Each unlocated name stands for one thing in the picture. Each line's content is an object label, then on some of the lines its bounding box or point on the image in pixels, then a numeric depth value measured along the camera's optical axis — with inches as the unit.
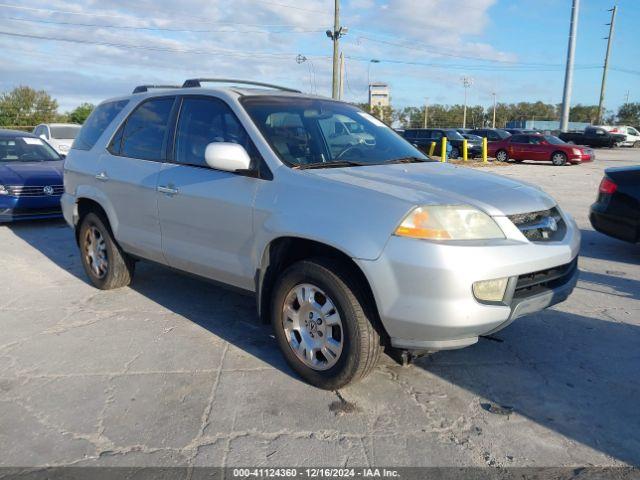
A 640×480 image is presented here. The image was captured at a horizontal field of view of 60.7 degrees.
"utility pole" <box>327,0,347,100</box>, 987.9
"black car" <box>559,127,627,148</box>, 1553.9
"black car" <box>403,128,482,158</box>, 1031.0
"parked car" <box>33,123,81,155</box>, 657.3
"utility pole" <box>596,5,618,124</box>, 2071.9
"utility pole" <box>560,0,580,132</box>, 1310.3
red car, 940.6
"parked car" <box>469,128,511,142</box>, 1189.4
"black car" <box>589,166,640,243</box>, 246.7
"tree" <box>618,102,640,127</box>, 3110.2
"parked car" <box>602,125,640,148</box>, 1659.7
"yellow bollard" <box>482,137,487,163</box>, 923.4
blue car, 333.7
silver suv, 113.7
